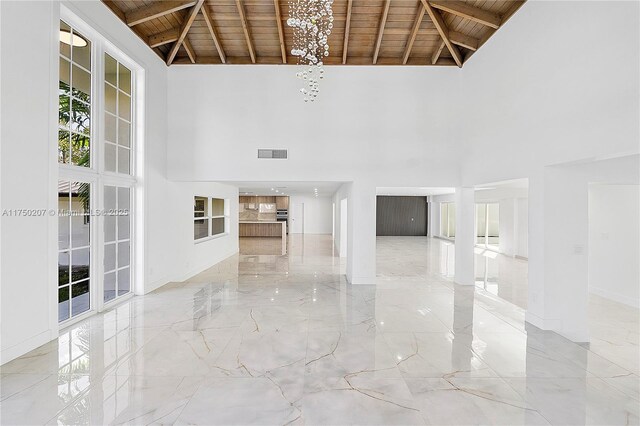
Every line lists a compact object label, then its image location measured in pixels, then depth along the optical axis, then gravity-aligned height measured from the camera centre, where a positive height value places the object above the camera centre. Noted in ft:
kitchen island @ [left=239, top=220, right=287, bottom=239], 53.93 -3.24
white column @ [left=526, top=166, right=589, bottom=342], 14.26 -1.67
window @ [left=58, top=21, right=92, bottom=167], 14.14 +4.90
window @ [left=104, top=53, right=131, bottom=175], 17.29 +5.08
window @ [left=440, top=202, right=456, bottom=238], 53.52 -1.38
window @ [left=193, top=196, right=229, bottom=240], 26.27 -0.70
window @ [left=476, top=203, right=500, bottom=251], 42.29 -1.27
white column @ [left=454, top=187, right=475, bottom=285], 22.04 -1.57
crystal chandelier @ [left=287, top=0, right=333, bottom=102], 13.47 +8.13
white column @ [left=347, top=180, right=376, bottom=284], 22.20 -1.55
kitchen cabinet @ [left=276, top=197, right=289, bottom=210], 60.70 +1.22
